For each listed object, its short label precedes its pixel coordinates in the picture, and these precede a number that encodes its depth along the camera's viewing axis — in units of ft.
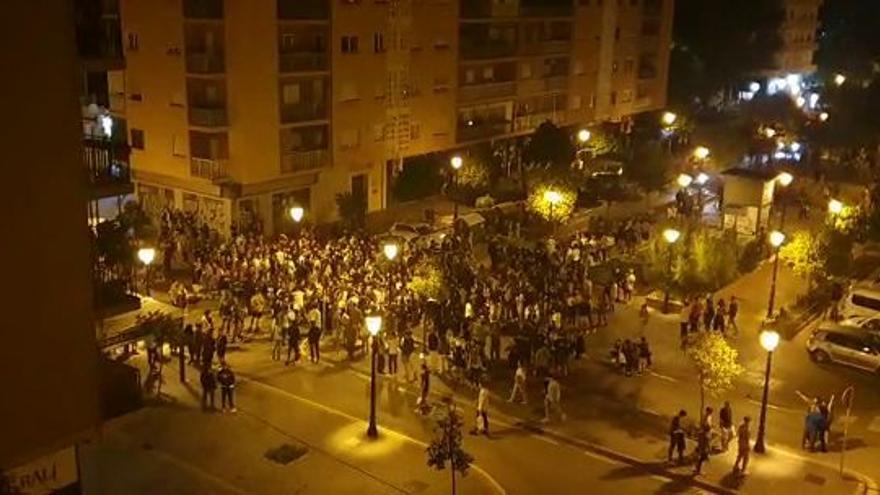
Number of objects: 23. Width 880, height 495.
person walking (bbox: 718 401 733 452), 75.82
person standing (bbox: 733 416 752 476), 71.41
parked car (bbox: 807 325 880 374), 93.04
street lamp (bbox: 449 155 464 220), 157.00
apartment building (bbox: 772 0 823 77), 306.55
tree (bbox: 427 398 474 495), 60.39
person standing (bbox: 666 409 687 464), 73.15
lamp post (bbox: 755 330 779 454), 71.61
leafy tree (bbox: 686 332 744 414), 75.92
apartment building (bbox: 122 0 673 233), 135.44
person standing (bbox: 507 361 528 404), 83.35
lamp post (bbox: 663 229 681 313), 110.11
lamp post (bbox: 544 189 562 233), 132.26
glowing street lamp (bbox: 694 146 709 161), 180.58
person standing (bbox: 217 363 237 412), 79.25
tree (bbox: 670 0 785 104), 266.57
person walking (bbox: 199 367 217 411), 80.12
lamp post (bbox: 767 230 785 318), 101.85
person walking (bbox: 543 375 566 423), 79.92
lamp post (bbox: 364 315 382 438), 74.54
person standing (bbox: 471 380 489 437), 77.39
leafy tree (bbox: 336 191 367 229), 146.82
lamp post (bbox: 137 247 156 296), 99.96
